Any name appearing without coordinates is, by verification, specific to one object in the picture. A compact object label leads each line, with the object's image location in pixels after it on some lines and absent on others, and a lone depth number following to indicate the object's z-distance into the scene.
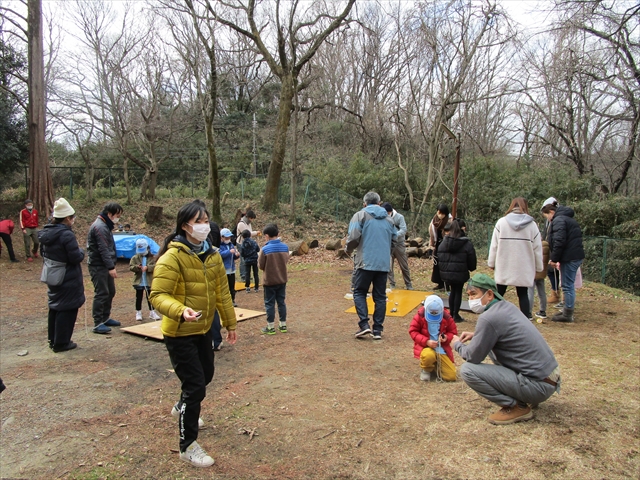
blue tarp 13.29
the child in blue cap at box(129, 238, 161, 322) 6.90
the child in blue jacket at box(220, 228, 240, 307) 7.38
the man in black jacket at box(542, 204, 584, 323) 6.82
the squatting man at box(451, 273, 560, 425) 3.59
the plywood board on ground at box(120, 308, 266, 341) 6.44
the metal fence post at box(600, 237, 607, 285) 11.70
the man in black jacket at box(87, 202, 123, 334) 6.37
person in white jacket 6.11
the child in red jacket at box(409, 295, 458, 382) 4.57
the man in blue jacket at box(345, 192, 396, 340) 6.02
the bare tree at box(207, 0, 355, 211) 18.25
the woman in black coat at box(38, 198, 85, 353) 5.69
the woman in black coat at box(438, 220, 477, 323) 6.60
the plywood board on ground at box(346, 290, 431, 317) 7.97
